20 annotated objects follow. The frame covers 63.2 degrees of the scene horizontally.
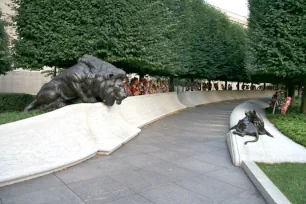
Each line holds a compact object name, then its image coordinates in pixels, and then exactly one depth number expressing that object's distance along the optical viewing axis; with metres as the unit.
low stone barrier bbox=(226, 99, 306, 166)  5.85
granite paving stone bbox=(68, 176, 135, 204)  3.84
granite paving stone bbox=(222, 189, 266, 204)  4.03
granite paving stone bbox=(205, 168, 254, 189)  4.75
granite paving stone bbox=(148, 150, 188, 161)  6.16
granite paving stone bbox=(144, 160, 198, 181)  4.95
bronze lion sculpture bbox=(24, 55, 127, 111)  6.82
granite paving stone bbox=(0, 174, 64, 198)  3.88
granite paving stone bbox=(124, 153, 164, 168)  5.62
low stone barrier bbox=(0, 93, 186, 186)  4.39
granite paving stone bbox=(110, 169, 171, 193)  4.38
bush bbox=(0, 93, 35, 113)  10.56
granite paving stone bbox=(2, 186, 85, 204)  3.63
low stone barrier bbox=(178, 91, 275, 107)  19.73
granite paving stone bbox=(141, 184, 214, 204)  3.90
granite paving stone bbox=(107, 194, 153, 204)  3.79
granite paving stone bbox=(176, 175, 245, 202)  4.19
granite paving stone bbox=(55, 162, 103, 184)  4.54
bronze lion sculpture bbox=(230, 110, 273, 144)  6.94
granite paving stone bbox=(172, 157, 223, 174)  5.45
